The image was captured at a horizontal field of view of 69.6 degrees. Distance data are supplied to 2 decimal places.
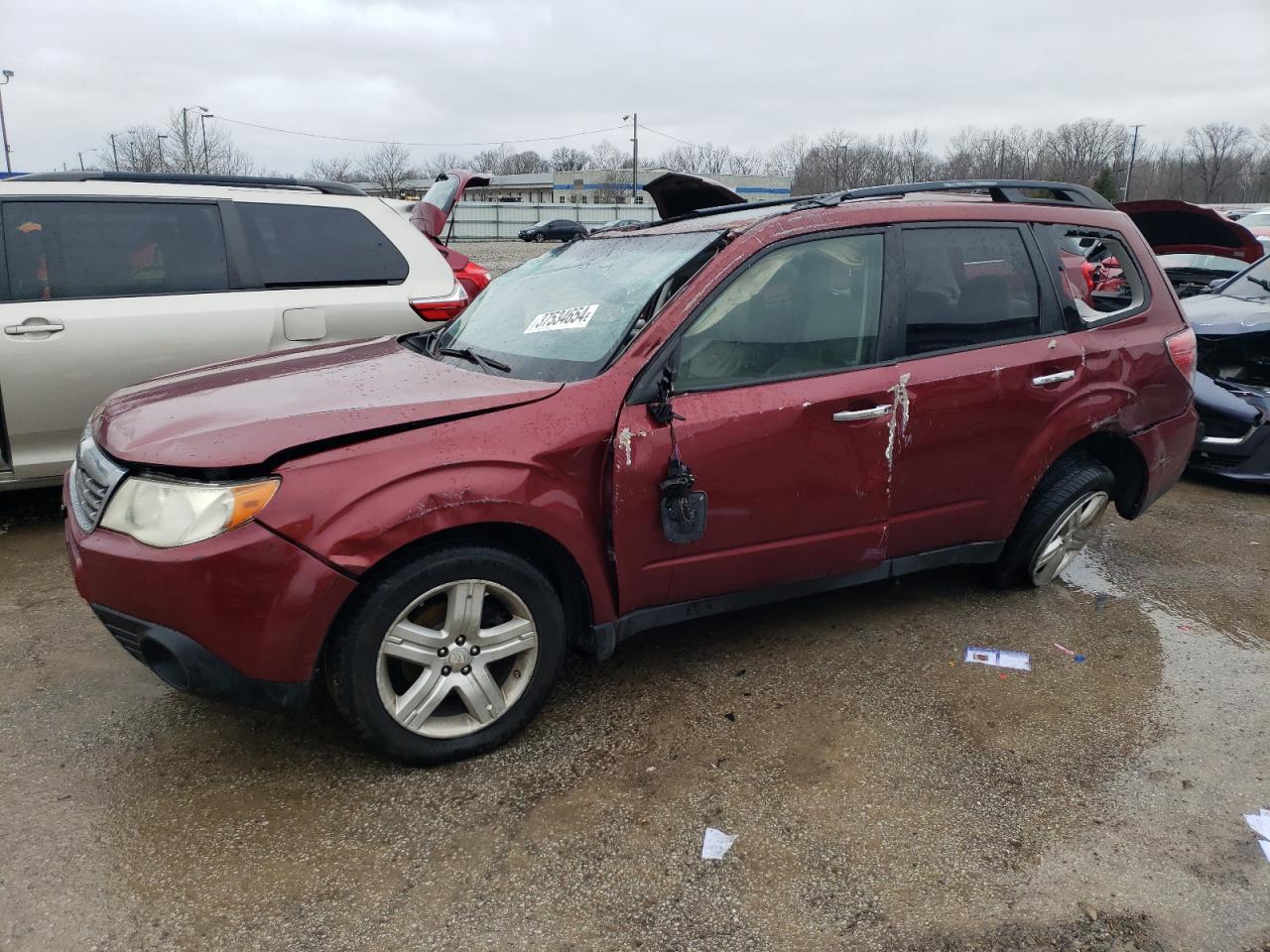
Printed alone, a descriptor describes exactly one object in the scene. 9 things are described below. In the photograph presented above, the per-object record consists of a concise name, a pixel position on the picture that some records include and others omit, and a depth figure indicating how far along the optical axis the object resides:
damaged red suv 2.49
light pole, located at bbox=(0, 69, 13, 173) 40.00
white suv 4.43
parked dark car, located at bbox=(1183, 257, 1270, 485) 6.05
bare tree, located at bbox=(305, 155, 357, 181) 72.88
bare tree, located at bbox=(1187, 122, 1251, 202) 97.06
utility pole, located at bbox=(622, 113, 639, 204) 69.00
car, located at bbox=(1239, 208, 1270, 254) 17.82
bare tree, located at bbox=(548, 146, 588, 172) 104.35
